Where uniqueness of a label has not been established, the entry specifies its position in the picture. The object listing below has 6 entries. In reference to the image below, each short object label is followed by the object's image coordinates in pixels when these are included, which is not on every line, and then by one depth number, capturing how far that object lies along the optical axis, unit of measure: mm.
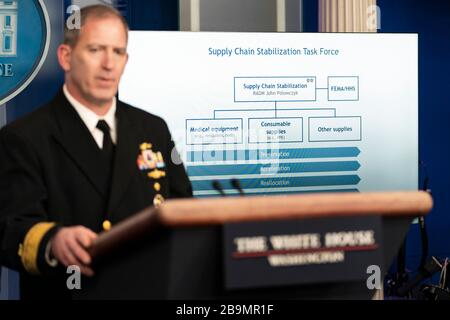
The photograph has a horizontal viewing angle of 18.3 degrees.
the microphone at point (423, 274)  5748
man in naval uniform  2760
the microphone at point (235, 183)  2991
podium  2520
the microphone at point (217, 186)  2930
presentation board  5195
